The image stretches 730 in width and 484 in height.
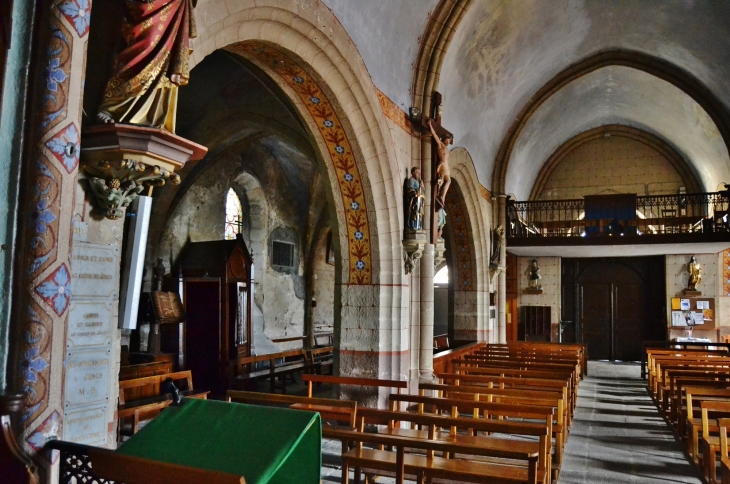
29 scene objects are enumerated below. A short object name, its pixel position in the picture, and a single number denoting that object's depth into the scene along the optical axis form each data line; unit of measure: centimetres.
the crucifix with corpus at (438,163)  919
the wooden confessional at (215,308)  1053
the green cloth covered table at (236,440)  235
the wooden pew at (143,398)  569
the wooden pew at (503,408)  484
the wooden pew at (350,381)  643
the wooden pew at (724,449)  420
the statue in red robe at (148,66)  346
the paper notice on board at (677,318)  1758
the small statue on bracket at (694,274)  1739
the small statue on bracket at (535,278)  1920
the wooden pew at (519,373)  805
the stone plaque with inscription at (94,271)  351
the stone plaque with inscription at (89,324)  347
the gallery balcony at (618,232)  1416
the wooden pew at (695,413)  623
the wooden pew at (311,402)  512
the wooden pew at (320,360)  1091
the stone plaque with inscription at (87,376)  345
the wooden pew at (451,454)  377
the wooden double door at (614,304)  1848
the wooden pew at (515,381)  695
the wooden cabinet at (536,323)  1909
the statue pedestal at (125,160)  338
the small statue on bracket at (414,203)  834
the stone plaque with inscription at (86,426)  343
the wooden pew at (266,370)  977
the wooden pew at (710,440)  529
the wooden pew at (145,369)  803
